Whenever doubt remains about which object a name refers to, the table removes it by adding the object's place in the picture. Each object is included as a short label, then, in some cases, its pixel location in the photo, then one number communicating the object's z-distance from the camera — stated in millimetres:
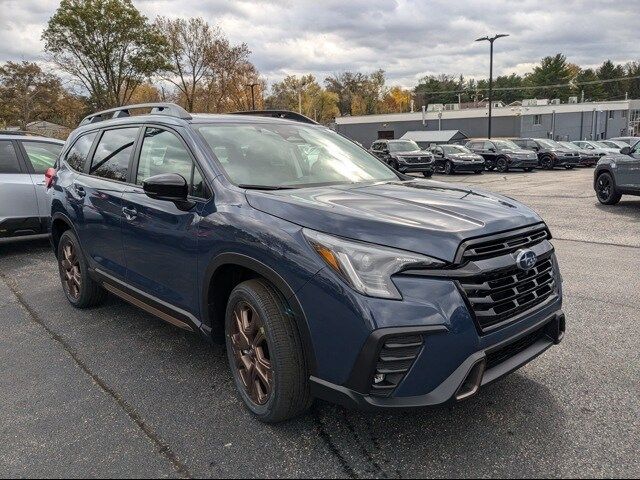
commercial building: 48469
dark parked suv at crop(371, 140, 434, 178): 22672
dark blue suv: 2326
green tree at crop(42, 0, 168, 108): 30188
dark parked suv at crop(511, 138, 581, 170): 26453
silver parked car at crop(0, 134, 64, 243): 7246
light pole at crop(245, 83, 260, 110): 42325
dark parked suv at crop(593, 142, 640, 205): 10781
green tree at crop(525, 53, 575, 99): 97062
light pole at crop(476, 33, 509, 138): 30594
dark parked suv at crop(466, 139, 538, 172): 25297
